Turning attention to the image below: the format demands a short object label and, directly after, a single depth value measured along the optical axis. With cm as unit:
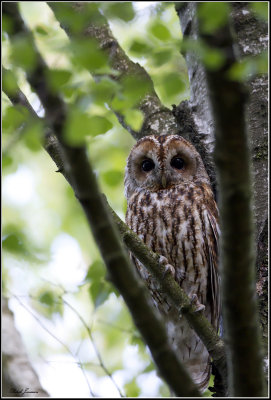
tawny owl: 755
